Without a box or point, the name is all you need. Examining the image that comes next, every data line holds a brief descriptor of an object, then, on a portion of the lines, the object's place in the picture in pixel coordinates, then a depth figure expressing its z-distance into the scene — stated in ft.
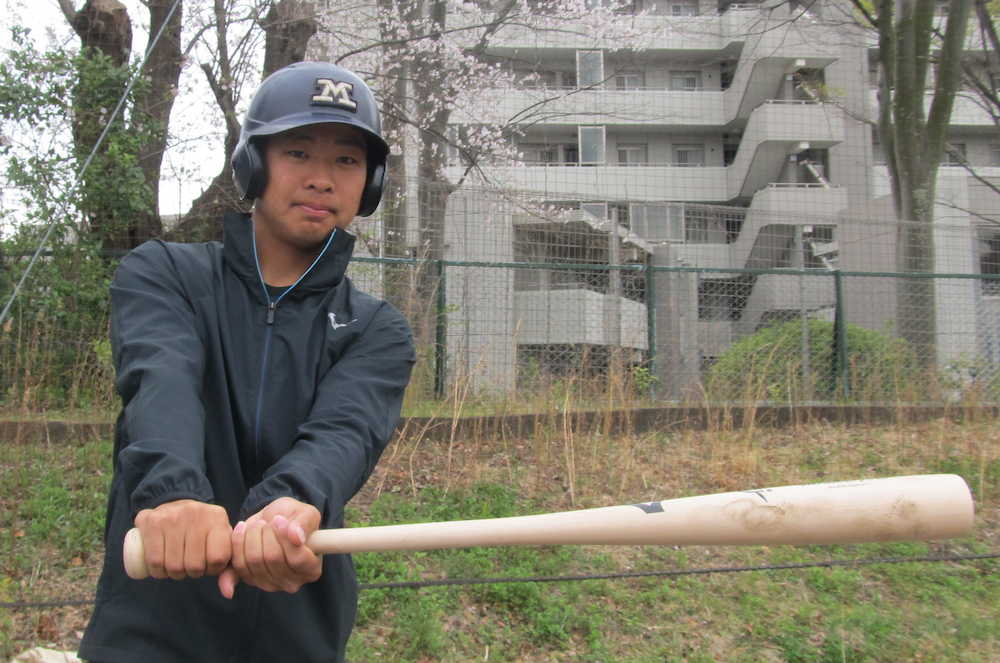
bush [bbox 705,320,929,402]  26.81
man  4.84
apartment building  29.76
